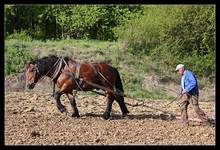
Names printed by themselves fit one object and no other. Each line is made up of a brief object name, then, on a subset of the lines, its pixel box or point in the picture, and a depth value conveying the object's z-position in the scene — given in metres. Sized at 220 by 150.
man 13.78
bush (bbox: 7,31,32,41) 37.62
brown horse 14.76
